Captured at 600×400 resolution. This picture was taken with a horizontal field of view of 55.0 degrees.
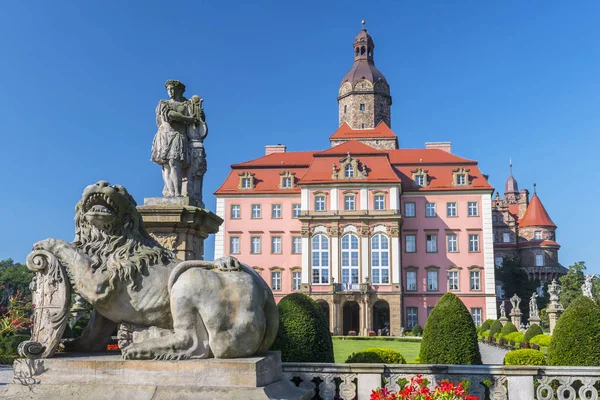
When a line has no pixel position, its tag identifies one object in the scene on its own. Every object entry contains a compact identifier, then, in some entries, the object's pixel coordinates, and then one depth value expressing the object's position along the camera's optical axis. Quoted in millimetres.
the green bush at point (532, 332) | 28152
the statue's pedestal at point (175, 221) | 7848
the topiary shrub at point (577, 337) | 10586
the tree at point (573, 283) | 55906
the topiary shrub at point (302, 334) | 9547
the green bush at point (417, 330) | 42406
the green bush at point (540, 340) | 25109
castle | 45844
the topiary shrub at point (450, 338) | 11367
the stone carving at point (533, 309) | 39069
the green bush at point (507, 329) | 33662
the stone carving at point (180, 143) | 8172
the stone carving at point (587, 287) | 29391
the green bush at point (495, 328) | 36438
